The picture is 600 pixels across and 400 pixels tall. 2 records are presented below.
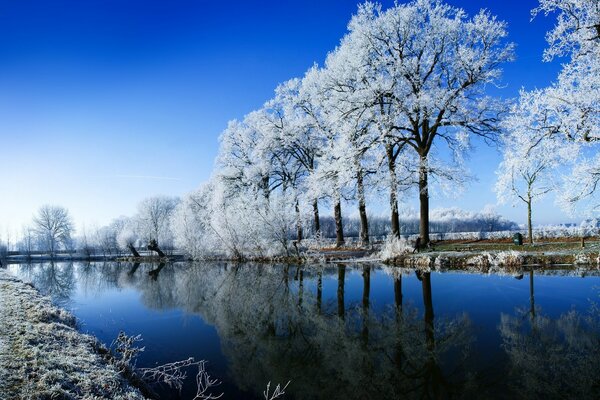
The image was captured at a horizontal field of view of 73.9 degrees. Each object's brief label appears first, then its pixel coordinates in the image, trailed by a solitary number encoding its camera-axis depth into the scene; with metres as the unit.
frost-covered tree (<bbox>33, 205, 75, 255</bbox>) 81.25
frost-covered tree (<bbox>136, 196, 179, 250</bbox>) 71.81
